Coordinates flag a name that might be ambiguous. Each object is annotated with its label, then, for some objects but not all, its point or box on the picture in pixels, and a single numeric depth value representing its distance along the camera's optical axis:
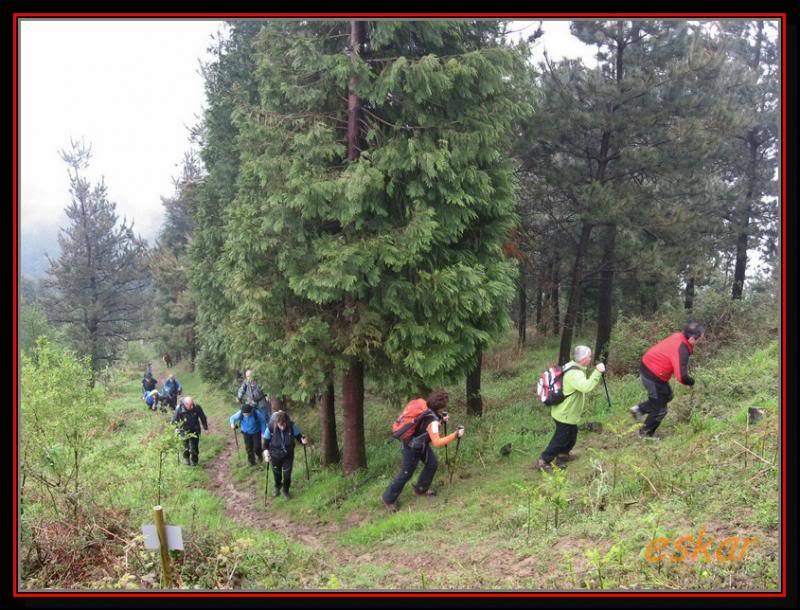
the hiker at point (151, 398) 16.88
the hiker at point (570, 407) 6.73
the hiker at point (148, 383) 19.14
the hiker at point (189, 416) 11.59
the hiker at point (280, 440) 9.21
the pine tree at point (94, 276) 22.95
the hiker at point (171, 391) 15.67
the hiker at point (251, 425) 11.34
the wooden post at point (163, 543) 4.66
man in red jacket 6.78
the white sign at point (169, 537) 4.68
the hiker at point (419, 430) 7.50
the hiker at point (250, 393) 11.23
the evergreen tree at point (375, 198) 8.01
